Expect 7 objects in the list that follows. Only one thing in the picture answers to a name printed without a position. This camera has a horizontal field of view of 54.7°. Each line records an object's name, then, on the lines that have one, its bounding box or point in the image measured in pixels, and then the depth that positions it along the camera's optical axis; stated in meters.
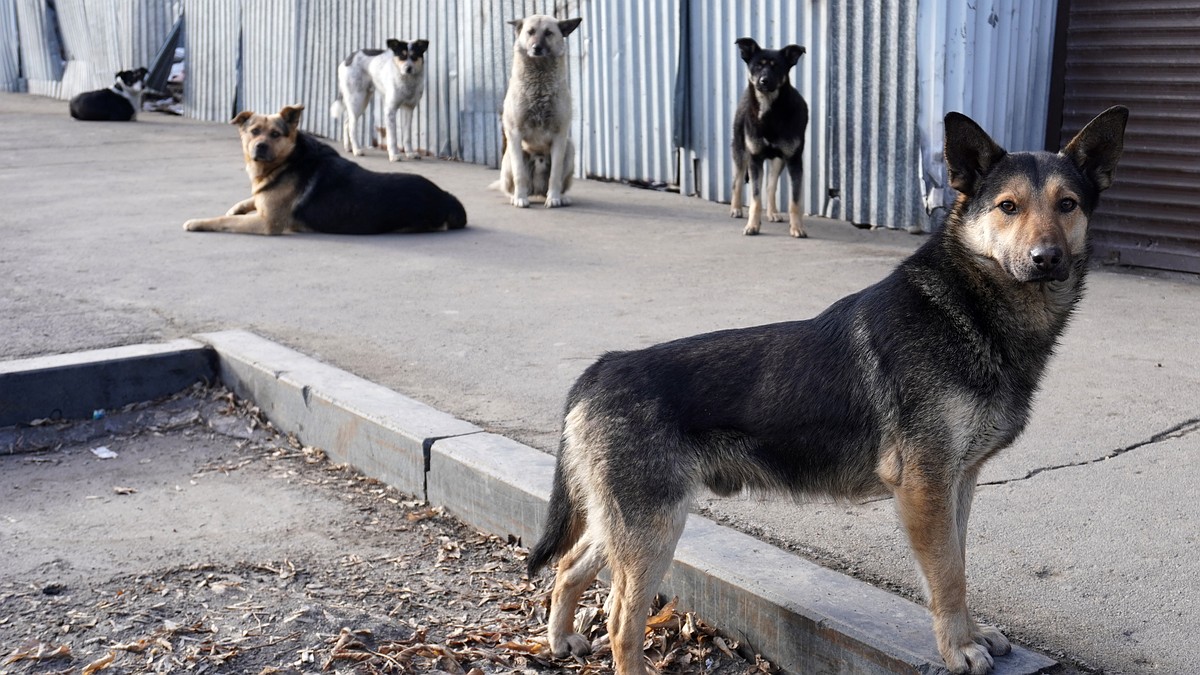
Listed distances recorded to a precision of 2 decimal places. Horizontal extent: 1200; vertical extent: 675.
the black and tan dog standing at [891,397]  3.15
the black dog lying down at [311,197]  10.30
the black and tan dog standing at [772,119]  9.62
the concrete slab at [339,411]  5.03
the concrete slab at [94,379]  5.80
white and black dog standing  14.91
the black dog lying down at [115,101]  20.05
